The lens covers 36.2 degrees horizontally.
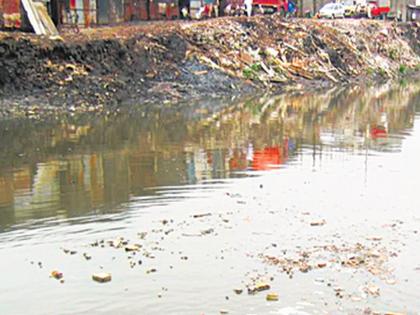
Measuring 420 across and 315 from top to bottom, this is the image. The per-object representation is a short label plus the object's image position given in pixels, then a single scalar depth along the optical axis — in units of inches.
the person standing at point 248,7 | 1638.0
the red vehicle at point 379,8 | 2249.0
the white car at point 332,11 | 2066.4
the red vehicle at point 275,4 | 1770.4
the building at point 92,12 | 1057.5
